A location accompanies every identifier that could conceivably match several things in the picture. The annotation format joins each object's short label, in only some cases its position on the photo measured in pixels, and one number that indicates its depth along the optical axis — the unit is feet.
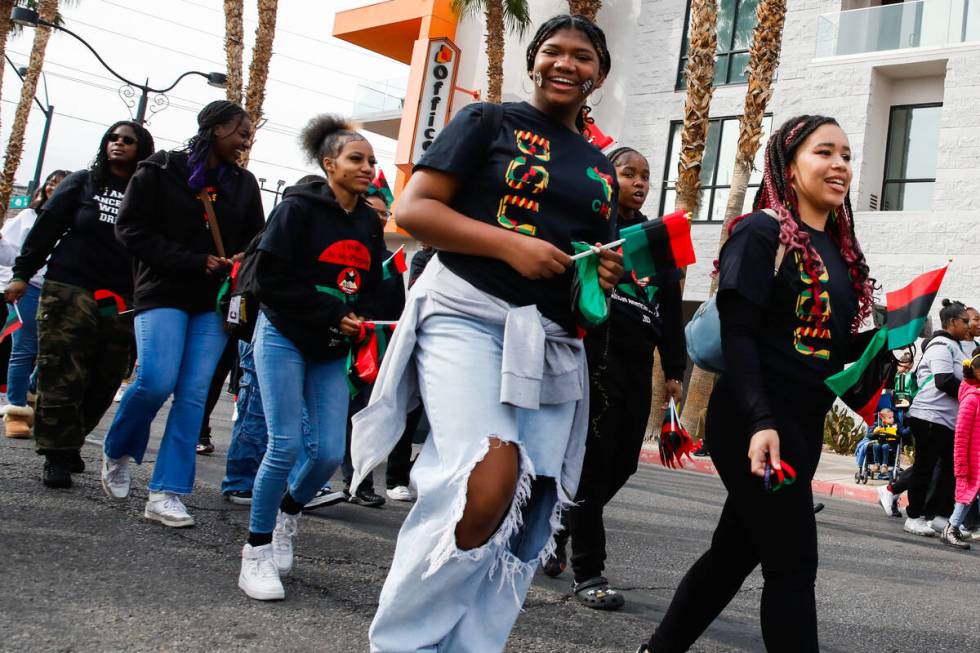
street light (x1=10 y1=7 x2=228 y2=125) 66.85
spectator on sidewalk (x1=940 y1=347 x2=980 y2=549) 25.08
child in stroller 40.01
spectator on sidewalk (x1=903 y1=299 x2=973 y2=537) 26.43
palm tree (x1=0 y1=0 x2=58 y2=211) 88.84
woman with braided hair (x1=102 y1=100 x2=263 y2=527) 16.02
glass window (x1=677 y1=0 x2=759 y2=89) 72.02
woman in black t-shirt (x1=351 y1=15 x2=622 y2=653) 8.03
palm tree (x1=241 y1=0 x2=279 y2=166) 66.49
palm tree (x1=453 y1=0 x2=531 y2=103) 74.84
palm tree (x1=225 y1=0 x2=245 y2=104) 67.46
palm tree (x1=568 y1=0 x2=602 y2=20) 60.85
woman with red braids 8.80
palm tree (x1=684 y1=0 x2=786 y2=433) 50.67
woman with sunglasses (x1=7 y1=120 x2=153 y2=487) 18.38
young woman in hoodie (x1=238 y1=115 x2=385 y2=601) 13.08
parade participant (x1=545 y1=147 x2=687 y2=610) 14.41
